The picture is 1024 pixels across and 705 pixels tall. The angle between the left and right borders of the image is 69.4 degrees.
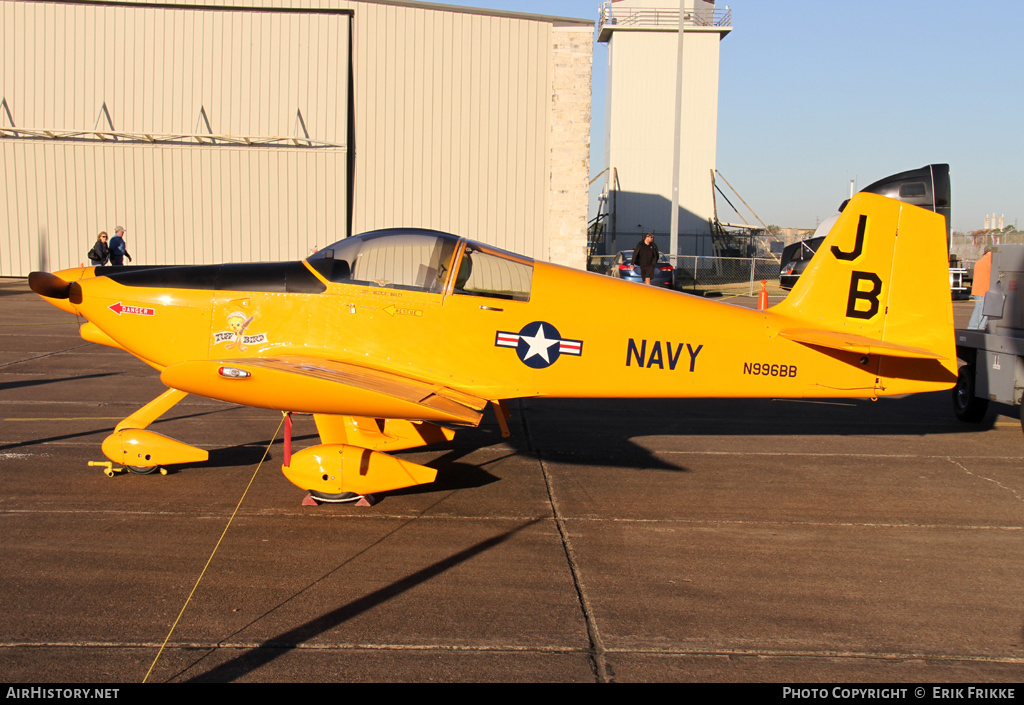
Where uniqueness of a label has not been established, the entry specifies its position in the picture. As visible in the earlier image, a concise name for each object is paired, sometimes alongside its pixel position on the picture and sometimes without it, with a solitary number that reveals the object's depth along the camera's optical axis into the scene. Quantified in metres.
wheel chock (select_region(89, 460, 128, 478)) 6.26
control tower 42.22
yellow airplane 6.07
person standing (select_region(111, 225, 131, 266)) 18.77
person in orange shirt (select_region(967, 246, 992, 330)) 8.65
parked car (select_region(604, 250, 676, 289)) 24.80
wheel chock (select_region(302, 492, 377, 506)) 5.76
